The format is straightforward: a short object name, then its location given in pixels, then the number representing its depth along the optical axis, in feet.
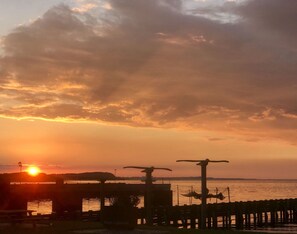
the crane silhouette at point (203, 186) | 98.78
